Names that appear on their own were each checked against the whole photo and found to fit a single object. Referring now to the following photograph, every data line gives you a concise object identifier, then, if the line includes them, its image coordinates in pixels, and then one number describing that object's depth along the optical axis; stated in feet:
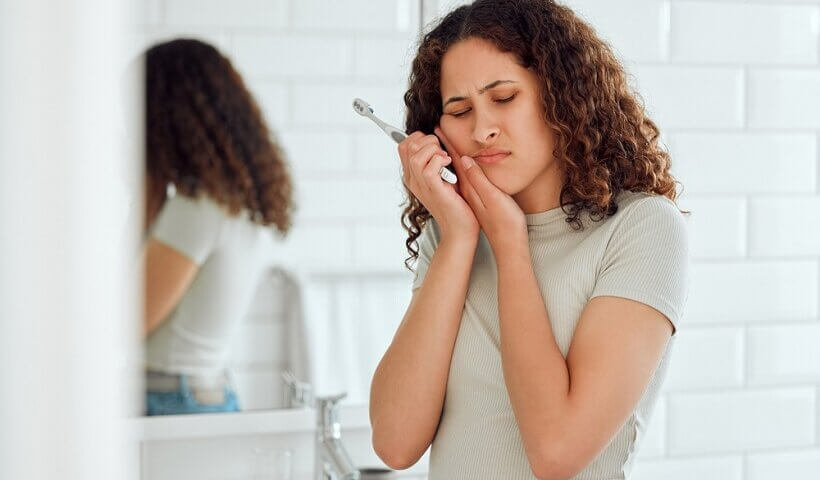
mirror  7.93
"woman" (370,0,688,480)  6.82
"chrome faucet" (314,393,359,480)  7.73
